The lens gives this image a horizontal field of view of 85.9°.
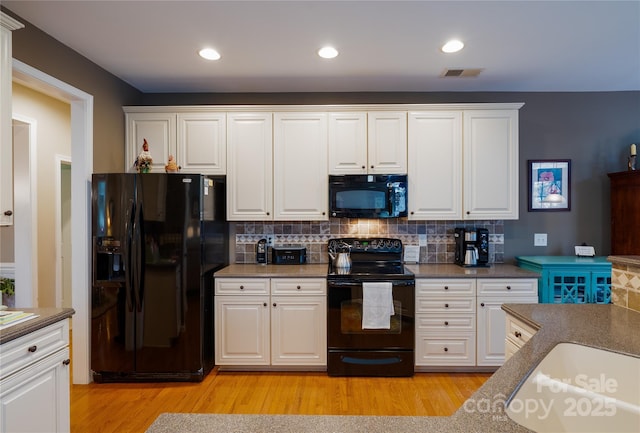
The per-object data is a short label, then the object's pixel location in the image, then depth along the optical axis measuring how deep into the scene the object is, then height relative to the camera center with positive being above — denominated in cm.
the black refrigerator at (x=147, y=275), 261 -46
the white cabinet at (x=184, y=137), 311 +70
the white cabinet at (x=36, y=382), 142 -75
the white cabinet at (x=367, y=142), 308 +65
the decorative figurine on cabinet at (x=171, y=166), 295 +42
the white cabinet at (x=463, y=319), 282 -87
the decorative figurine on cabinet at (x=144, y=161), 288 +45
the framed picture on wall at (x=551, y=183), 333 +30
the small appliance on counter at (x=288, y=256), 326 -39
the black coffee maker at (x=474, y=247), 312 -30
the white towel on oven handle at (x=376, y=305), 273 -72
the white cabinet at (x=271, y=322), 284 -89
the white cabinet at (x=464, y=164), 304 +45
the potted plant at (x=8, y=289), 310 -67
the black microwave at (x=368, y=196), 303 +16
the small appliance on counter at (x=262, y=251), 328 -35
